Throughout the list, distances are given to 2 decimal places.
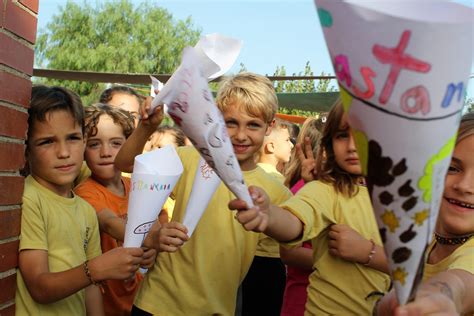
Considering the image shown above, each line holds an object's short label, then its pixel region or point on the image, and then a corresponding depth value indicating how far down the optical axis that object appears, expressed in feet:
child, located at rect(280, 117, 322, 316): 9.64
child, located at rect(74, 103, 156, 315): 9.83
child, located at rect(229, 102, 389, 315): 7.31
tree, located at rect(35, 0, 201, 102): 100.48
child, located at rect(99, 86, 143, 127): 14.74
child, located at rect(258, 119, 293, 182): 16.66
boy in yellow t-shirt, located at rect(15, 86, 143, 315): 7.13
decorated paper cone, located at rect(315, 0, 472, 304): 2.89
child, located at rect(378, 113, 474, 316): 4.58
